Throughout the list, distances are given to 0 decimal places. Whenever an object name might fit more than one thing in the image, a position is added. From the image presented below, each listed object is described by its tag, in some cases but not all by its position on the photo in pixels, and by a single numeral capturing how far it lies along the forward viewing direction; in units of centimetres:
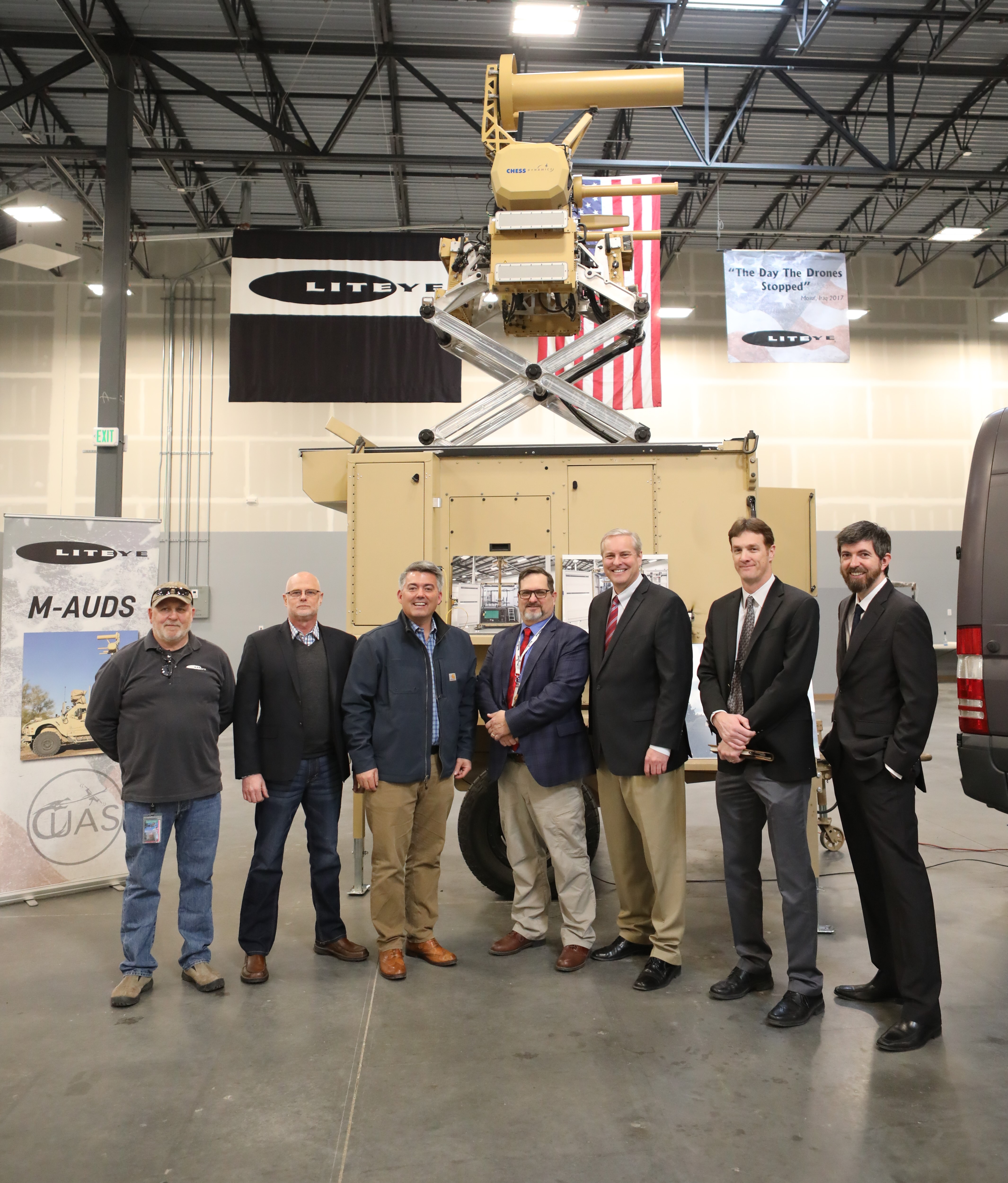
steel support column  869
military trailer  441
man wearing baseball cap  348
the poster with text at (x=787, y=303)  993
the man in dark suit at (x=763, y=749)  322
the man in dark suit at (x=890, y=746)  299
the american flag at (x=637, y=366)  856
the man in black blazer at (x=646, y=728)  359
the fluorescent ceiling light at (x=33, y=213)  884
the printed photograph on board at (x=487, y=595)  449
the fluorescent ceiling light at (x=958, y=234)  1139
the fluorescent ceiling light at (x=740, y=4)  900
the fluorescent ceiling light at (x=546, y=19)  829
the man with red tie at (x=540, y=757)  377
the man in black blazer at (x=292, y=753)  369
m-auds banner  467
